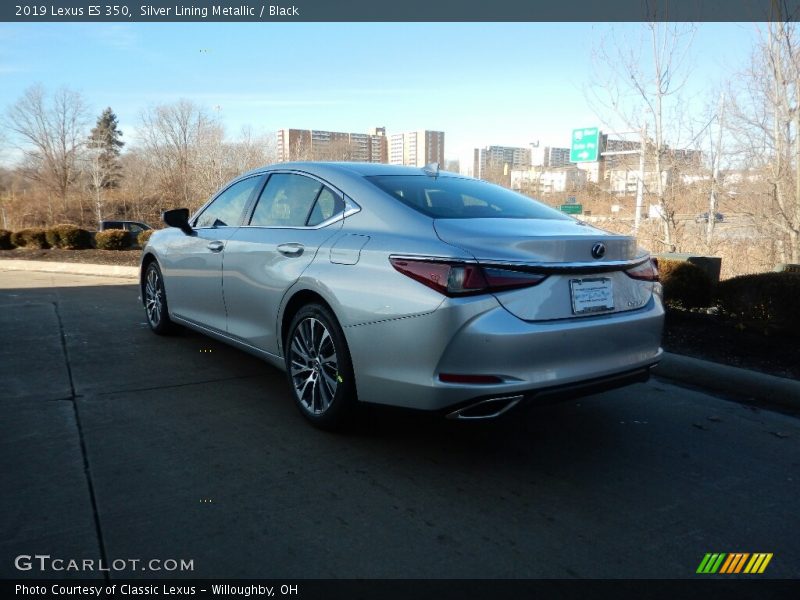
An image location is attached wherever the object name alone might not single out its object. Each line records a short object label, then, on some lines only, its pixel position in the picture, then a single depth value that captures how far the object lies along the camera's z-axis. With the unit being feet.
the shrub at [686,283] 21.02
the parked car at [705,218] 47.04
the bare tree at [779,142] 30.17
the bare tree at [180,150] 107.65
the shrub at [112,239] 54.85
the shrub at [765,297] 17.35
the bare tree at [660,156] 36.99
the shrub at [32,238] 63.46
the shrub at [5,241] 67.51
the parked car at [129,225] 92.79
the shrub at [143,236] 51.33
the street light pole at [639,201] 41.31
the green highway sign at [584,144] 86.28
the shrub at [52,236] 60.53
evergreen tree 159.74
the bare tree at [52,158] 155.43
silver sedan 9.39
